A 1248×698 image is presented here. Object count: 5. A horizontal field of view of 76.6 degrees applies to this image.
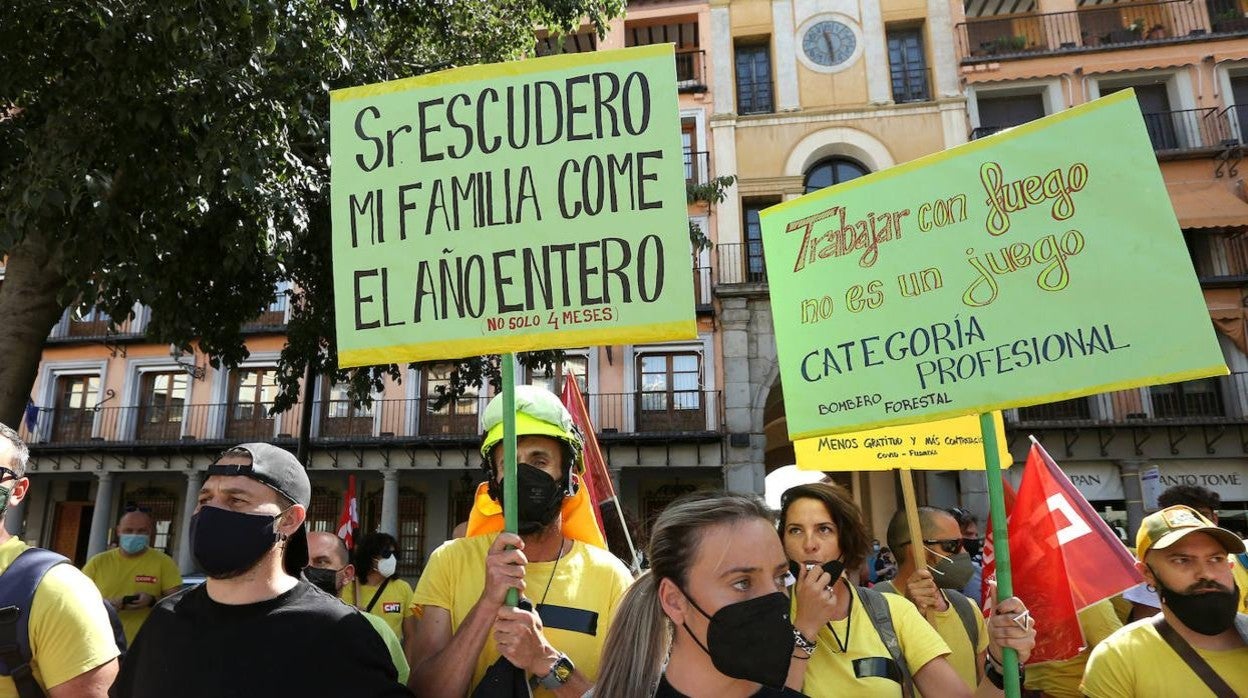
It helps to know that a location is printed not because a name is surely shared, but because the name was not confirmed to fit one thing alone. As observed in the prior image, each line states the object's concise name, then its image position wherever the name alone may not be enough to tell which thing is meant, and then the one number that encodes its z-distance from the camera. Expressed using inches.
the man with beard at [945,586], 131.6
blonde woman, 73.7
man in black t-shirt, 77.2
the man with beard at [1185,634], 103.7
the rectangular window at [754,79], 781.9
